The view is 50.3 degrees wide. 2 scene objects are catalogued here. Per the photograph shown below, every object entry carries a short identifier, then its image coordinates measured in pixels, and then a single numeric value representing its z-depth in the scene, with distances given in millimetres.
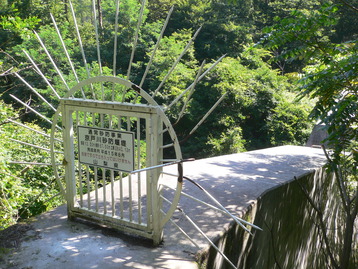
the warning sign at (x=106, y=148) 3055
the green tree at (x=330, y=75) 3332
